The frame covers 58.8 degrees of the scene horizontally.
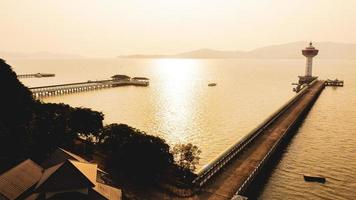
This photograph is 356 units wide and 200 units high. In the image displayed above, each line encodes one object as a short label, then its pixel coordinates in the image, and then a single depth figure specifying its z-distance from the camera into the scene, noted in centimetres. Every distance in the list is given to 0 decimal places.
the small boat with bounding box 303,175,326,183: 3606
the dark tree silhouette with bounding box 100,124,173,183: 3334
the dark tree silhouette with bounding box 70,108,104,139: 4466
